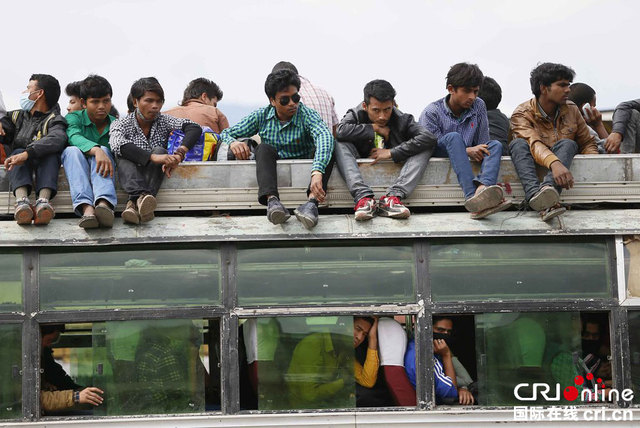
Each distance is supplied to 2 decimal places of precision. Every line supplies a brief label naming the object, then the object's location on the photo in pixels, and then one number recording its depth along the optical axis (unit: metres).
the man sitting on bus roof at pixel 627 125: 7.80
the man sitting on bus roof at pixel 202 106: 8.23
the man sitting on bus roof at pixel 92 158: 6.58
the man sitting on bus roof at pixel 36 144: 6.56
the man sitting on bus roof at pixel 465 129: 6.84
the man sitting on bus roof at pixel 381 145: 6.70
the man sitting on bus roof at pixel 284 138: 6.71
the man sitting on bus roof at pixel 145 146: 6.64
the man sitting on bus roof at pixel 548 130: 6.95
